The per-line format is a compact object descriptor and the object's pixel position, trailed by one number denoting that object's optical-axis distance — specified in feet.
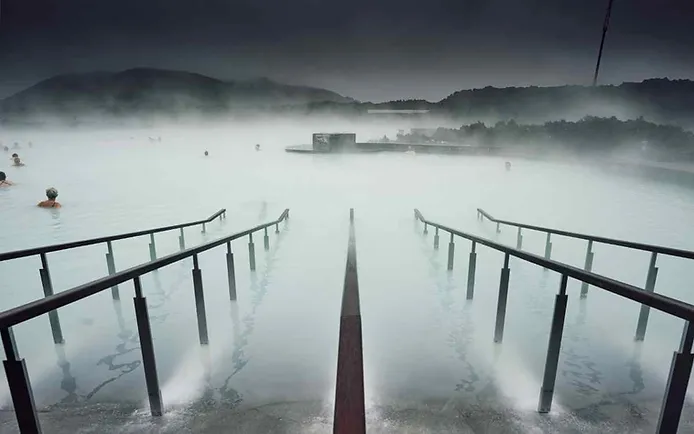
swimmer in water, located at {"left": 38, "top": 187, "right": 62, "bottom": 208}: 32.71
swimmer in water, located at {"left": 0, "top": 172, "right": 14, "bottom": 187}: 38.98
